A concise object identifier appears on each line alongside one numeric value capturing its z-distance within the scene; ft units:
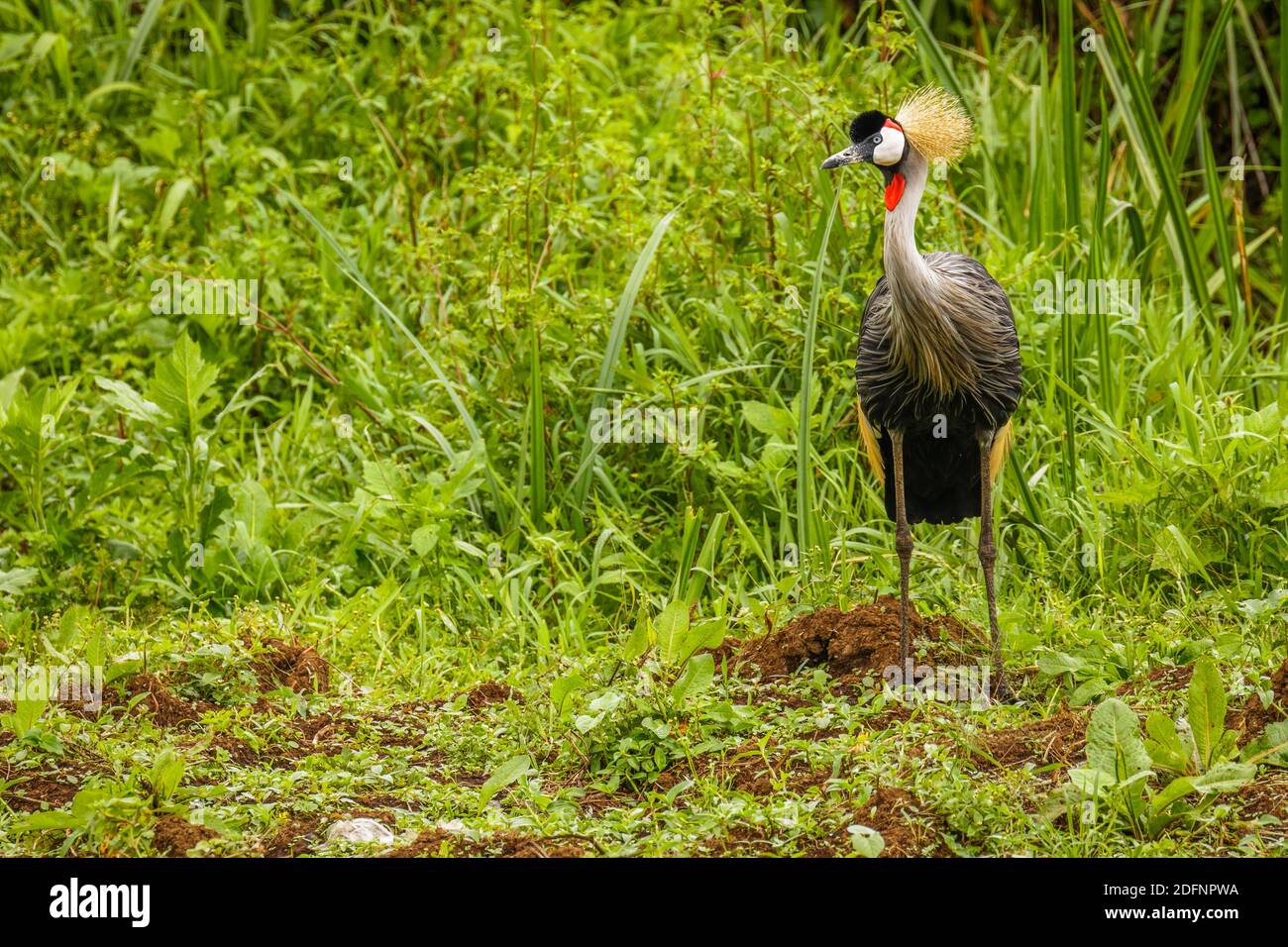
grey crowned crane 27.86
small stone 23.58
